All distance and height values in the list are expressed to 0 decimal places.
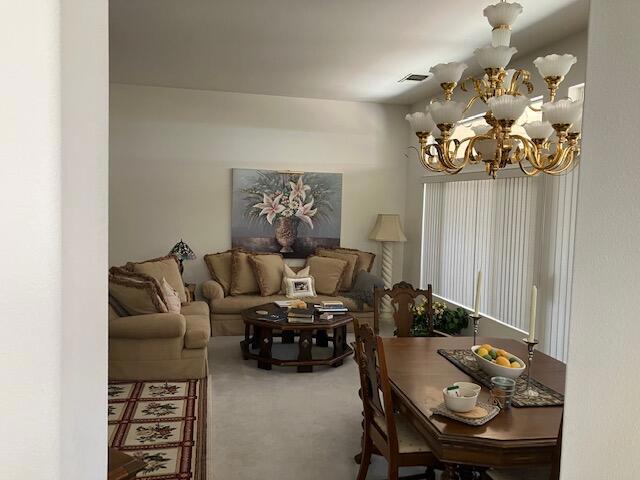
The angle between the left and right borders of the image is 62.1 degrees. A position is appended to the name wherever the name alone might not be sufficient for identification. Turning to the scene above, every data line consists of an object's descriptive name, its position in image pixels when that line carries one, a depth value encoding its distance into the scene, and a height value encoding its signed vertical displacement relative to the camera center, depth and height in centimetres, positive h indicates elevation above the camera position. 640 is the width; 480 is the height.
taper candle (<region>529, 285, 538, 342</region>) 225 -44
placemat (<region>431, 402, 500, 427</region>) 212 -83
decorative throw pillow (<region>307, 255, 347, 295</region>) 661 -81
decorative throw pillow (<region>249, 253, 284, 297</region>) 643 -79
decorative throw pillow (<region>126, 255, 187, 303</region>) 535 -68
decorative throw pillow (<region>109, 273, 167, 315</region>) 444 -77
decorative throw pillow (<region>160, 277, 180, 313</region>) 483 -87
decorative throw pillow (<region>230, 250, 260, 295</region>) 644 -84
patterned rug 312 -151
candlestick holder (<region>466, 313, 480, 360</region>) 268 -54
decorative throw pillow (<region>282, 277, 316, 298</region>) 636 -95
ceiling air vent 565 +145
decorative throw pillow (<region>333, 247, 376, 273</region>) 692 -64
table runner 237 -83
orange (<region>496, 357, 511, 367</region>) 257 -72
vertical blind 437 -31
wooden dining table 201 -85
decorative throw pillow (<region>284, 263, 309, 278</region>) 656 -81
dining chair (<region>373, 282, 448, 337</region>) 379 -67
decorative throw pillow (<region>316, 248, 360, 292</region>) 677 -67
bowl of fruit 254 -73
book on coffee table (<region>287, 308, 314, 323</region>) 502 -103
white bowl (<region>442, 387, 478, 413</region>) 217 -78
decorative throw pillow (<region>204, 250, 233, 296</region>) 652 -77
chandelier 247 +48
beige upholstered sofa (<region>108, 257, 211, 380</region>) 435 -111
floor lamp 698 -35
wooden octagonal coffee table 493 -127
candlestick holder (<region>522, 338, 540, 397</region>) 231 -83
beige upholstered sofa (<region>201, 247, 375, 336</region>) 617 -90
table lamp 627 -56
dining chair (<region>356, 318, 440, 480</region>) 238 -107
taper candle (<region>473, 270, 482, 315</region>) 267 -43
